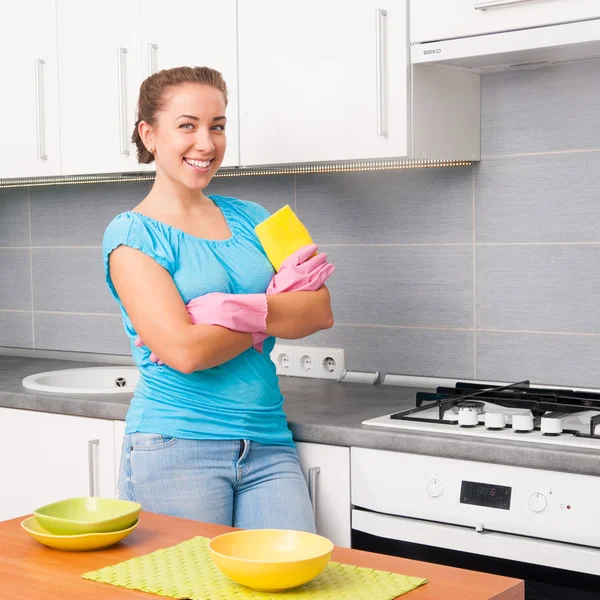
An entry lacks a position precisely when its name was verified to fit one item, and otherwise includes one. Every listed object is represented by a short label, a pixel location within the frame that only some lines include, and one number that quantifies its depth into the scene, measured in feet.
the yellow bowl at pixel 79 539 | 9.95
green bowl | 10.00
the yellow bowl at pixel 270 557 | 9.08
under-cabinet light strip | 15.18
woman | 12.33
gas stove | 12.51
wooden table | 9.24
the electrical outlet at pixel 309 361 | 16.37
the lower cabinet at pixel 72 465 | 13.51
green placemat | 9.18
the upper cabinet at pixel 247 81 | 14.16
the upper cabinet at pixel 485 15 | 12.92
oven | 12.04
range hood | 12.92
